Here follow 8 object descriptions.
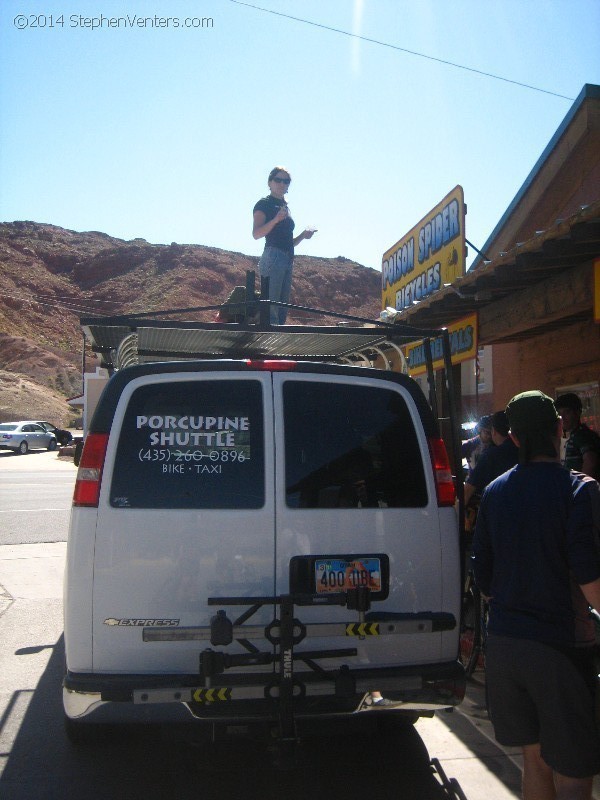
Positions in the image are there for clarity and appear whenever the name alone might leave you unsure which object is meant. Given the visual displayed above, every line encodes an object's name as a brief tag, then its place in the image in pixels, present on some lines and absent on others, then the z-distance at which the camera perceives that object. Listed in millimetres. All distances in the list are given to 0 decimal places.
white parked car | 37969
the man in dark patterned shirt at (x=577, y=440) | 6277
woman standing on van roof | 7871
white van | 3412
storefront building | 7137
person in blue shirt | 2758
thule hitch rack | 3334
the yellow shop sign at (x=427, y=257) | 11500
